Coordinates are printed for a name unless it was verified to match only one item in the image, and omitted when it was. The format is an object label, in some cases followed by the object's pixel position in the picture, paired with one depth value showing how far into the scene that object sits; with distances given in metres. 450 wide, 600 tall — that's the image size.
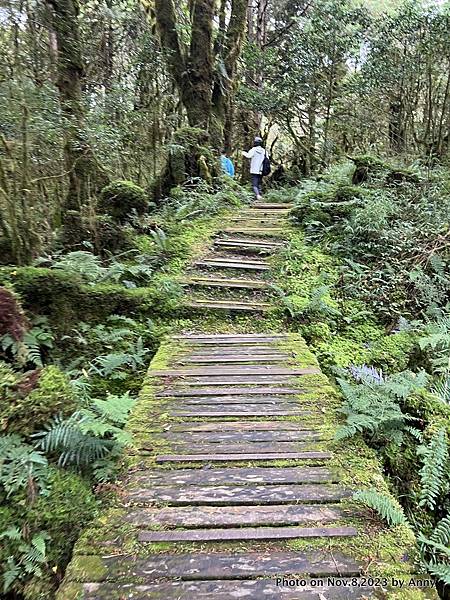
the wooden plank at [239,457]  3.52
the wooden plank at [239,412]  4.15
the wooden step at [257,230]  9.84
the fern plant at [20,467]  3.06
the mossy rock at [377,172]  11.31
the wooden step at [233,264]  8.18
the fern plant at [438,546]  2.83
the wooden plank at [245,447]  3.63
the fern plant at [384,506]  2.85
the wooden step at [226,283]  7.42
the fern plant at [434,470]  3.38
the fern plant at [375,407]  3.82
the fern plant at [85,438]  3.42
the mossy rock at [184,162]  11.76
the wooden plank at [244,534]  2.79
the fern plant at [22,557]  2.75
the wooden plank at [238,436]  3.78
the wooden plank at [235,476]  3.29
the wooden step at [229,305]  6.82
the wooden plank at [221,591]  2.42
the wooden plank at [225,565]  2.56
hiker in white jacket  14.60
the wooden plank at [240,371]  4.93
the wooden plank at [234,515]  2.91
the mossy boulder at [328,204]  10.01
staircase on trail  7.05
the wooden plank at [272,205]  13.09
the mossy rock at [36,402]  3.48
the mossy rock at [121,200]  8.98
